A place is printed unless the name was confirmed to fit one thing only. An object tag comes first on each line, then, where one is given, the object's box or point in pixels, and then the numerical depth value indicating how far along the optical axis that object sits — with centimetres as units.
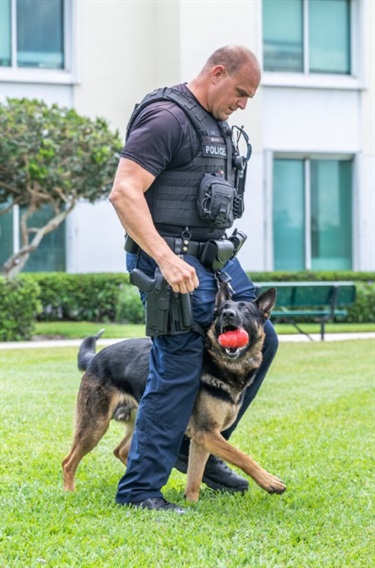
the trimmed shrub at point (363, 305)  1964
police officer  501
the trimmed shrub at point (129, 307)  1800
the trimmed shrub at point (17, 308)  1572
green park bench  1614
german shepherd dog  521
